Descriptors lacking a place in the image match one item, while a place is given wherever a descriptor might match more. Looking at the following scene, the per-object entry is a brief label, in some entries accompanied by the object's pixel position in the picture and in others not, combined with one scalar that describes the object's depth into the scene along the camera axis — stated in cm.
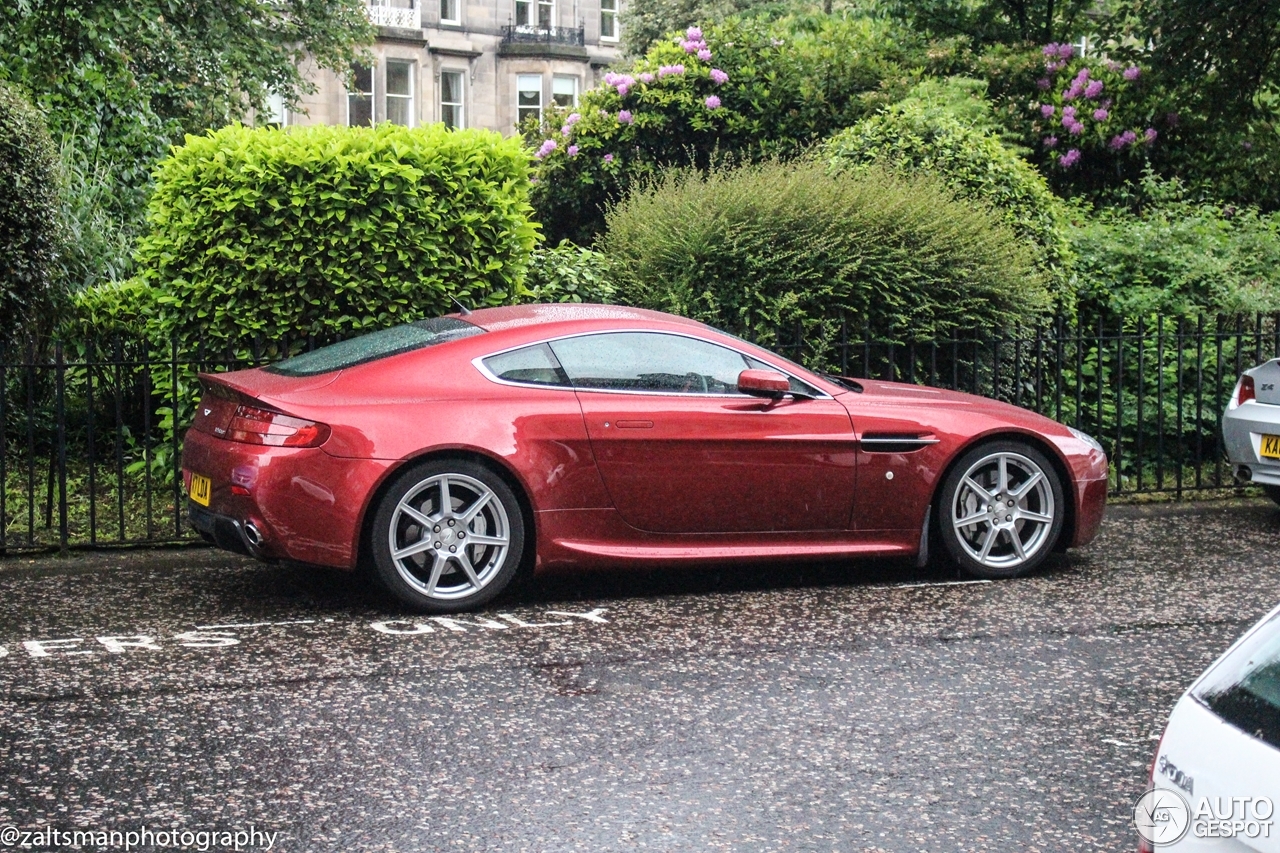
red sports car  664
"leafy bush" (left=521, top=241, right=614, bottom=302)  1089
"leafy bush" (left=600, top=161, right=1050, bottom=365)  1054
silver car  936
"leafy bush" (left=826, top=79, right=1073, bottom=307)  1232
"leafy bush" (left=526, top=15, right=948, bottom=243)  1902
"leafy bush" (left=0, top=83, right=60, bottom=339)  985
